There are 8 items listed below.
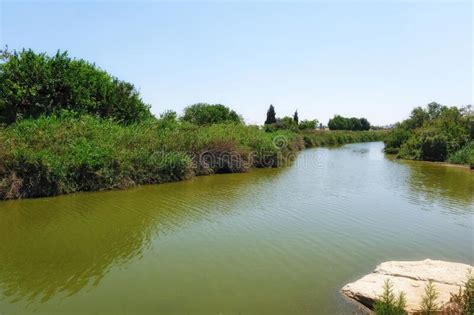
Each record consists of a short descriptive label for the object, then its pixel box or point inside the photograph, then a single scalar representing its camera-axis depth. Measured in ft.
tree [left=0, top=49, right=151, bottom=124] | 64.44
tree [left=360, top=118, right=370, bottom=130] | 364.40
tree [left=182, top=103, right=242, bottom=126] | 148.97
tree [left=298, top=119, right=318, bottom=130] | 213.46
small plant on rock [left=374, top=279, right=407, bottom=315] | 16.06
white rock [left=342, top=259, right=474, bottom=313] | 19.52
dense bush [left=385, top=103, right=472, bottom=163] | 110.11
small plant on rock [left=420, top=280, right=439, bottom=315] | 16.13
